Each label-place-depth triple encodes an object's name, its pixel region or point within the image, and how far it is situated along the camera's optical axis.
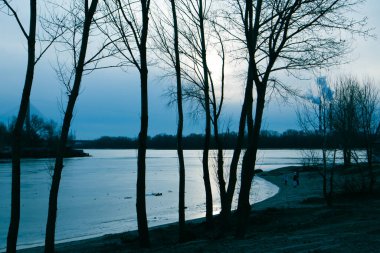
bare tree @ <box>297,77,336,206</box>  22.50
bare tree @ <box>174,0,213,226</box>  15.88
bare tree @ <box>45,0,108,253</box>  12.01
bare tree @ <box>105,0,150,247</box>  13.14
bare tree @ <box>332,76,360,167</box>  25.72
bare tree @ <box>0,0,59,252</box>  11.19
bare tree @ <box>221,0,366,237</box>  11.52
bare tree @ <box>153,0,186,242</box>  15.09
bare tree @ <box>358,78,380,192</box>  24.67
